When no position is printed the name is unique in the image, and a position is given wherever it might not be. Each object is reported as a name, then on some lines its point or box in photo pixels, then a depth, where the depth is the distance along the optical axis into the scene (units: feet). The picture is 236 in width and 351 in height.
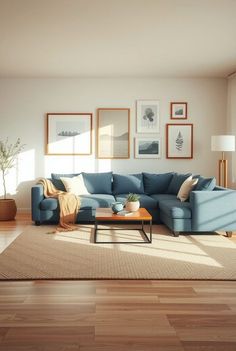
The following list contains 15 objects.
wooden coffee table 15.30
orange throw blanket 18.58
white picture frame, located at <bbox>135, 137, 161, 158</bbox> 23.48
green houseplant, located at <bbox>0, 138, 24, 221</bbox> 20.70
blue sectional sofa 16.74
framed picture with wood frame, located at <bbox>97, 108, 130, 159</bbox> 23.29
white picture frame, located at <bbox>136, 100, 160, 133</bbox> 23.32
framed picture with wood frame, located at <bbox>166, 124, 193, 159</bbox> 23.44
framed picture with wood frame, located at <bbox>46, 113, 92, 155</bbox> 23.21
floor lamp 19.90
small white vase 16.47
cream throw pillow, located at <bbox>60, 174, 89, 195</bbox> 20.39
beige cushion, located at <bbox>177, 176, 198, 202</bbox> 18.37
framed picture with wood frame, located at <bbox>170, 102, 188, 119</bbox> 23.35
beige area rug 11.21
